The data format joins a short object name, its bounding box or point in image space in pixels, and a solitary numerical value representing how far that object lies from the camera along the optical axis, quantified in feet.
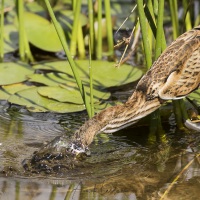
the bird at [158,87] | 30.48
